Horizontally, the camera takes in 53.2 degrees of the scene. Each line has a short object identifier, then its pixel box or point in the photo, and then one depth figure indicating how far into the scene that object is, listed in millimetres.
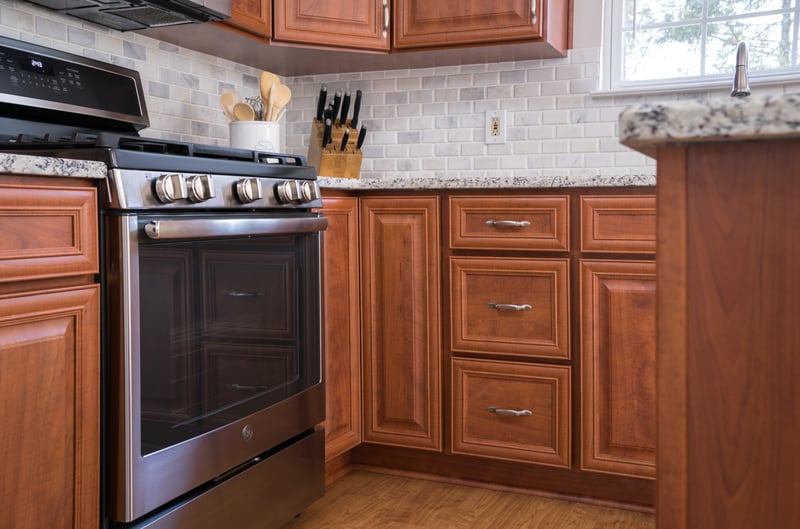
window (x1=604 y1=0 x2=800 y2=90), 2605
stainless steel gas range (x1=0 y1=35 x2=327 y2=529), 1468
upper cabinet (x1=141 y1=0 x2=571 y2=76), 2531
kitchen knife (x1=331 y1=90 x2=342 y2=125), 2770
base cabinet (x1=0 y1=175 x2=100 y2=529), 1256
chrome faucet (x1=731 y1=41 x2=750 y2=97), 1662
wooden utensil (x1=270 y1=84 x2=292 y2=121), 2568
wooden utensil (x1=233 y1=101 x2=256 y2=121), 2559
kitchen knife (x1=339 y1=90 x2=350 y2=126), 2740
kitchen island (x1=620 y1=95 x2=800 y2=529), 689
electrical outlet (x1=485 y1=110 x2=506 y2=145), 2877
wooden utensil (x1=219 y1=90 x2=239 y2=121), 2572
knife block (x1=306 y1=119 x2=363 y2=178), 2764
